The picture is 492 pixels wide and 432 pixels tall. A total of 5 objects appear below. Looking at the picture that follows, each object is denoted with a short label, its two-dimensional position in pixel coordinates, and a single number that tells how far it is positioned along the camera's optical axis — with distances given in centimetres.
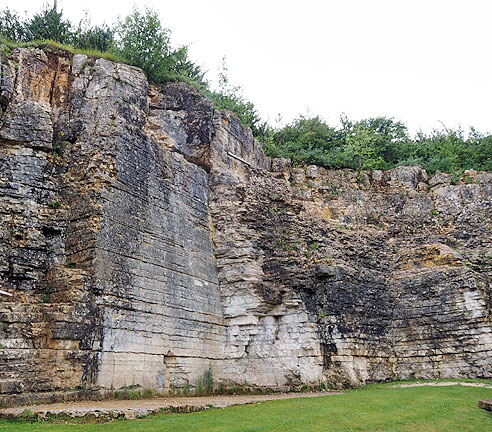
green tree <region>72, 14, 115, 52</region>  2066
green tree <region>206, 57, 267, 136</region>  2546
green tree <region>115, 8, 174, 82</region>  1969
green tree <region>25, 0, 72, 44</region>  2070
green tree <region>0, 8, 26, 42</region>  2056
